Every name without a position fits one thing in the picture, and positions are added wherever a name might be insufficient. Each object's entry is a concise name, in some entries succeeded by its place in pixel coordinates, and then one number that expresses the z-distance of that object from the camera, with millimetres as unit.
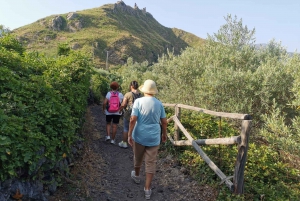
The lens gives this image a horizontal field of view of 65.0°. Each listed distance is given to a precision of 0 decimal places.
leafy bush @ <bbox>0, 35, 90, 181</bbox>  2688
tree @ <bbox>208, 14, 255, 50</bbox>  11875
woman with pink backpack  7465
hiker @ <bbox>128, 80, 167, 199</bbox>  4477
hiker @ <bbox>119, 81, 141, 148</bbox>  6617
